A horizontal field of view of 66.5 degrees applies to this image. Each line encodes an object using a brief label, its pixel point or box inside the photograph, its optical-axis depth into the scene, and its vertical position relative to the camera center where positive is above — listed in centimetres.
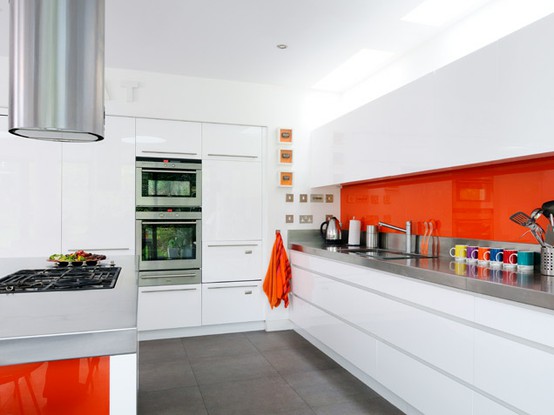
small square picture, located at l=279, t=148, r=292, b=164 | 436 +55
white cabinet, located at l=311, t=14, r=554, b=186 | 192 +55
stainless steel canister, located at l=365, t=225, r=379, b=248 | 384 -25
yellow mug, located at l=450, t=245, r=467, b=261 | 266 -27
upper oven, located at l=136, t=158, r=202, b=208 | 399 +24
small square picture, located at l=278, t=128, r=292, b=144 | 436 +76
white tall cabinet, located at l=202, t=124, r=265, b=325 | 417 -14
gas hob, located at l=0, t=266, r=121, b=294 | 163 -32
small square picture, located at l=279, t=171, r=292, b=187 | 434 +32
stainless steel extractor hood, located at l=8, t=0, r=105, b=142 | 173 +59
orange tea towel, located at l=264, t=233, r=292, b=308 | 421 -68
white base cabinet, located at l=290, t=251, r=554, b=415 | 164 -66
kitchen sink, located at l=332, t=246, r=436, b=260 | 310 -35
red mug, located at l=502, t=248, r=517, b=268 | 226 -26
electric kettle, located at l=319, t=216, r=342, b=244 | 420 -22
